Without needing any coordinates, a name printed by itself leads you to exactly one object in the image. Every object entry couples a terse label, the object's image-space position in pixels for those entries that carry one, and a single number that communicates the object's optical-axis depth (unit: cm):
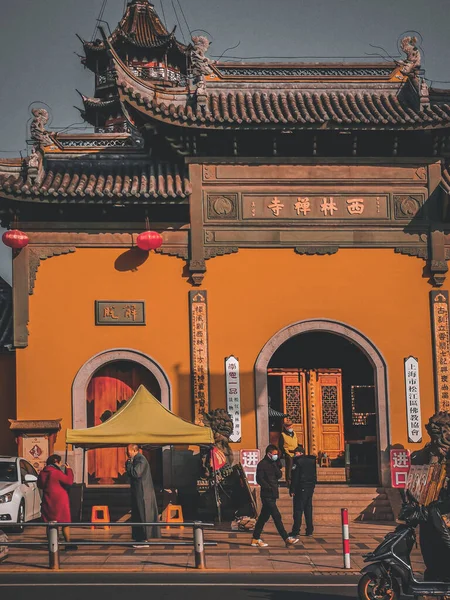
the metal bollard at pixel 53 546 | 1196
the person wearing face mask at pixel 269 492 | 1400
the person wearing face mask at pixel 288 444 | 1905
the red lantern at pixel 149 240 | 1856
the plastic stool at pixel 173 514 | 1645
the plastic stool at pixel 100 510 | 1636
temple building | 1858
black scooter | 963
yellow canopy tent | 1589
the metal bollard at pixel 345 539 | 1178
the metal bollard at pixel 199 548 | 1185
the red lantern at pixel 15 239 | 1842
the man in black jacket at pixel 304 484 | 1512
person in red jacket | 1438
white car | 1522
